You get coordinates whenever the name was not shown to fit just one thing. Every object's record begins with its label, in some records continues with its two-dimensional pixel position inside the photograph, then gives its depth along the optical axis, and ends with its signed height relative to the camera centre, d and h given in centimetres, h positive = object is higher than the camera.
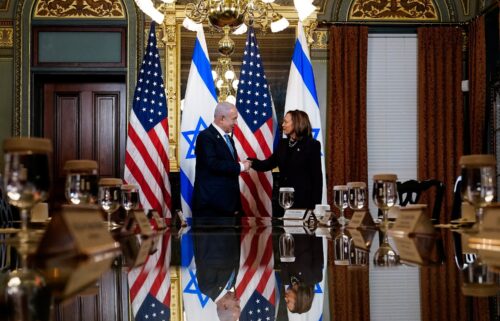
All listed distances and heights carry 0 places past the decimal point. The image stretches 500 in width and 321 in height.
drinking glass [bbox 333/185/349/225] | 335 -15
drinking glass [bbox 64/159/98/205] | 216 -5
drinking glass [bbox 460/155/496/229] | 197 -4
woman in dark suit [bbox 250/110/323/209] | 565 +2
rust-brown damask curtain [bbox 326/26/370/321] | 850 +64
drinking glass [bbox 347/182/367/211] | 308 -13
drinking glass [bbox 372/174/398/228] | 263 -10
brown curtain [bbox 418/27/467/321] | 855 +66
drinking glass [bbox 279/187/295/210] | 391 -17
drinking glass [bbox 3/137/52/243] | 149 -1
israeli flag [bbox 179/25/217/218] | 733 +59
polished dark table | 111 -23
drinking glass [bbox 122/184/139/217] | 304 -14
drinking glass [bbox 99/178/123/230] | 287 -12
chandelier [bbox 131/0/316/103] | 449 +99
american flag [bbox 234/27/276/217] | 714 +35
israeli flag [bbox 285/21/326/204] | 764 +77
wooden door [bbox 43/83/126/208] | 861 +44
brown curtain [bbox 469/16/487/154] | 818 +83
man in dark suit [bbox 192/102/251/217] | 579 -6
